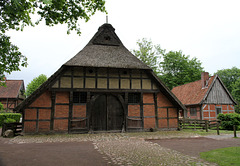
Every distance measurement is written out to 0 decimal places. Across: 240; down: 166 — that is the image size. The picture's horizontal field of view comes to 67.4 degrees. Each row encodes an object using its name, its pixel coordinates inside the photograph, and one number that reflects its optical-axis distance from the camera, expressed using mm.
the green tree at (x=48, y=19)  6418
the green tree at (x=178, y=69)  35750
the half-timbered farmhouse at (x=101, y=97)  12336
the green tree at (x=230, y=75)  47219
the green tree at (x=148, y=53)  28969
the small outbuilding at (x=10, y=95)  30970
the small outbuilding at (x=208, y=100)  21953
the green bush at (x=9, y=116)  18150
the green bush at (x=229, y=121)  17062
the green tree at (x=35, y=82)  51250
